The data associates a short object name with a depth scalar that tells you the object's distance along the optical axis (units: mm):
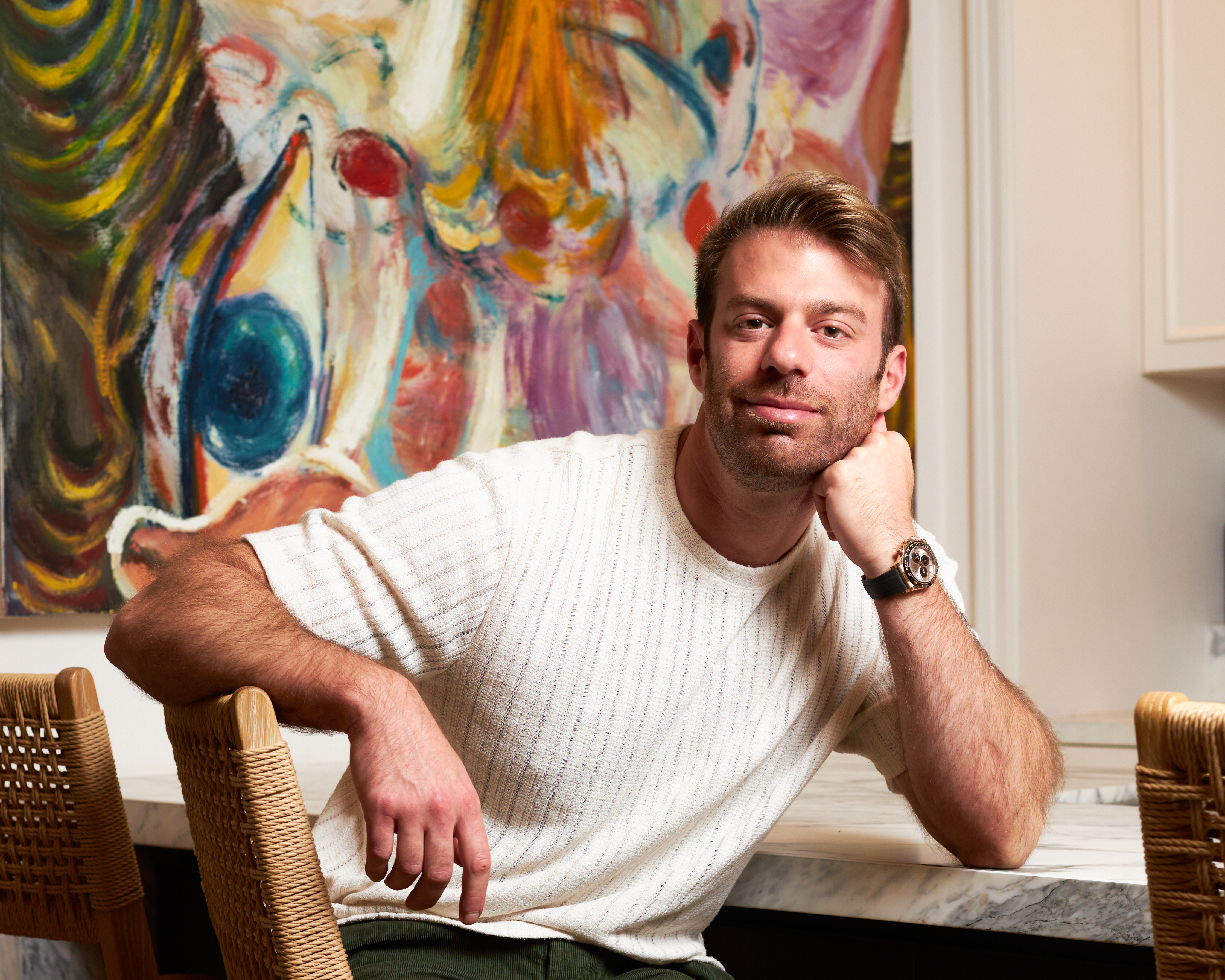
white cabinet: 3109
